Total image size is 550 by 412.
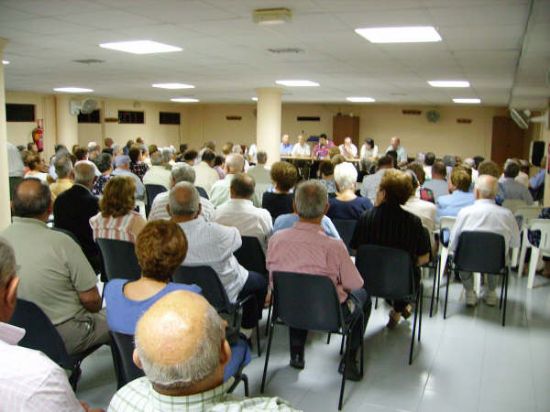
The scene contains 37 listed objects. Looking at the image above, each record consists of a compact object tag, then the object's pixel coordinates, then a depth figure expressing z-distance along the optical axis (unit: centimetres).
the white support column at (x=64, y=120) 1497
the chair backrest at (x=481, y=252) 413
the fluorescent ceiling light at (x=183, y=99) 1605
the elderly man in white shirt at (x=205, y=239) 312
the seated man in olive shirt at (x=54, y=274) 248
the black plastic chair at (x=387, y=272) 347
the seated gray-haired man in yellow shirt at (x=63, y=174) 525
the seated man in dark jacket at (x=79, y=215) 409
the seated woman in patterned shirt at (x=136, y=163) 824
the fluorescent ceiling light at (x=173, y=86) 1103
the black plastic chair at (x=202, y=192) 606
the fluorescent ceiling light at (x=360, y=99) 1415
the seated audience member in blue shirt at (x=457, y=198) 531
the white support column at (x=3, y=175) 529
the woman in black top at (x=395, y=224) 358
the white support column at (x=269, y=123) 1101
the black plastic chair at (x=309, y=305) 288
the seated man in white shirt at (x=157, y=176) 716
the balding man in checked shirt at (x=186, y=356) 116
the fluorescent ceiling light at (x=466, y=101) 1340
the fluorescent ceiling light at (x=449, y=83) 890
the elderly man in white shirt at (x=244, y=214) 399
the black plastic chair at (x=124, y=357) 216
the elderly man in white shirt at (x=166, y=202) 434
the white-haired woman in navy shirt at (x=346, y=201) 479
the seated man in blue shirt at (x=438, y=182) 632
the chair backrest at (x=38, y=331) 219
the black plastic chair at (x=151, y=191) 682
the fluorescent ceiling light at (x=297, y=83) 963
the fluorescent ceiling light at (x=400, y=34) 461
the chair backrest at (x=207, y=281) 308
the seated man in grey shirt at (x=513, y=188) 657
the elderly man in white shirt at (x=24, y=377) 134
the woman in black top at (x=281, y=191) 508
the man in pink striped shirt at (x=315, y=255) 298
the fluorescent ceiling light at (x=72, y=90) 1257
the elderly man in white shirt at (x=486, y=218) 432
